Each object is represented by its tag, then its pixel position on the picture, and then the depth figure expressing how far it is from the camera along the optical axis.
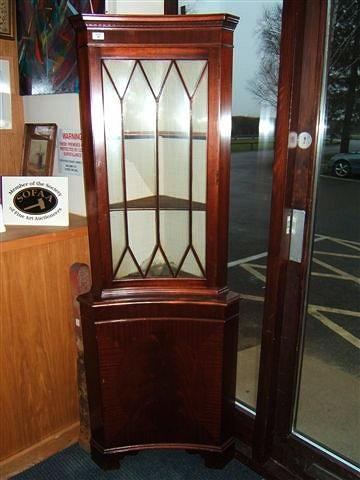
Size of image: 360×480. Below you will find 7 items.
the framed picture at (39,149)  1.96
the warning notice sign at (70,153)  1.89
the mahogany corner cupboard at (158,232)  1.39
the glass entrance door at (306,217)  1.37
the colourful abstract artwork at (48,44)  1.78
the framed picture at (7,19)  1.91
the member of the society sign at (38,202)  1.81
